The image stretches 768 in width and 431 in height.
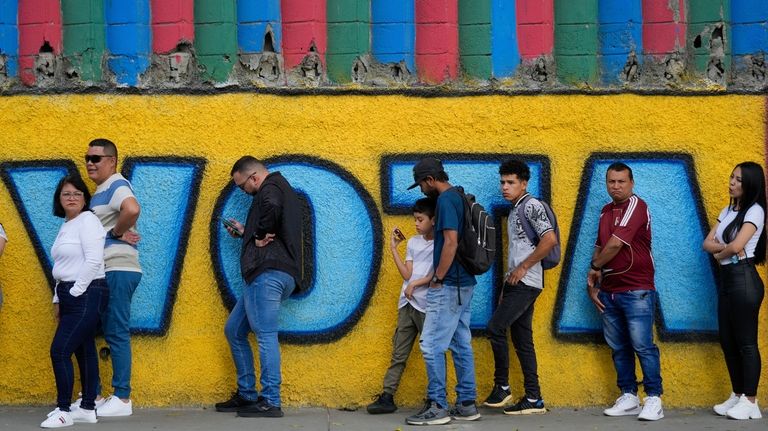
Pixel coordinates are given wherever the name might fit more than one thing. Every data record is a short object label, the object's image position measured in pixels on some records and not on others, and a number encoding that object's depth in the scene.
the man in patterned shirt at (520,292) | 7.62
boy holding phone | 7.62
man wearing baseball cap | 7.21
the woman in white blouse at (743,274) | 7.49
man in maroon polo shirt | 7.59
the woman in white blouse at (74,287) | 7.21
